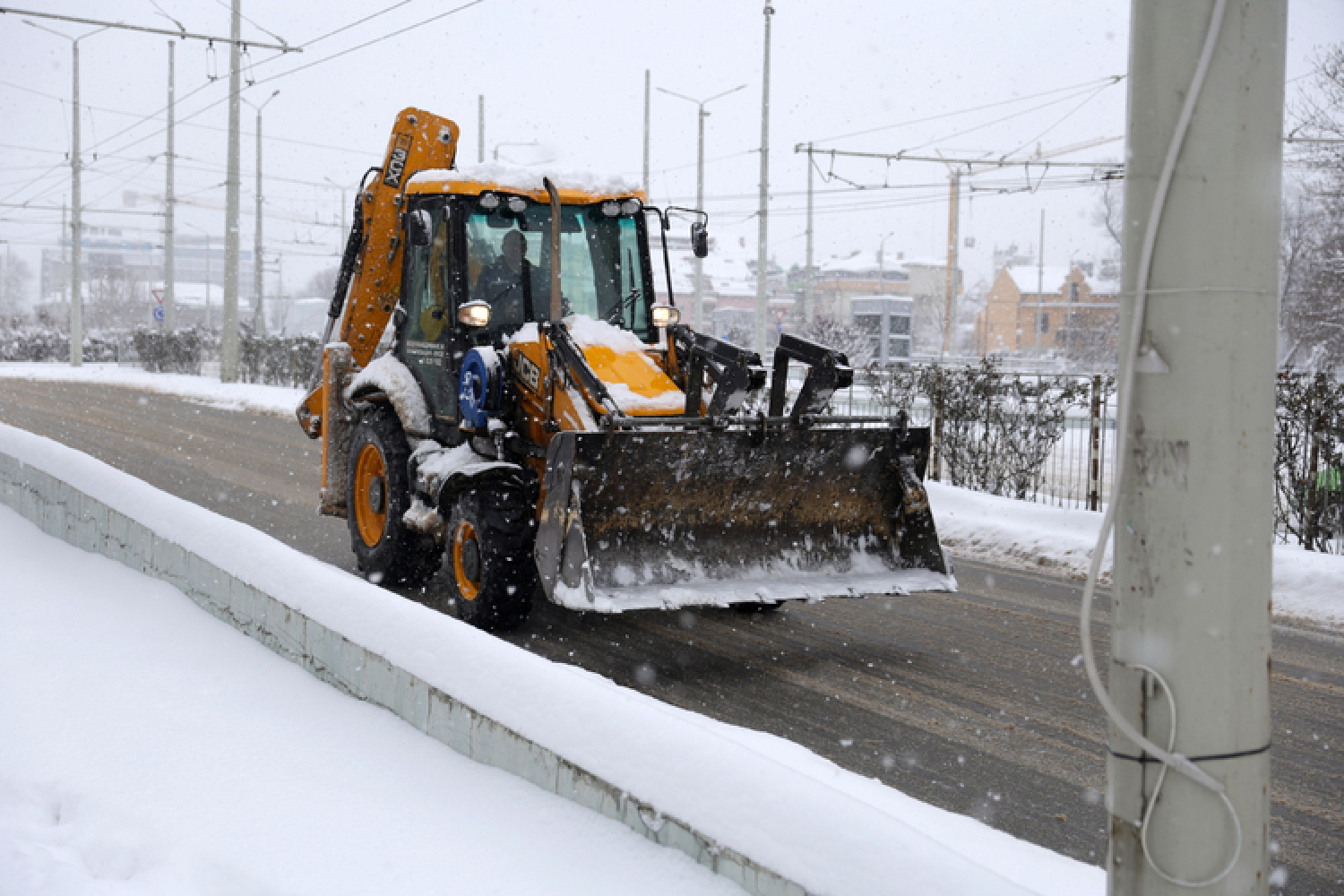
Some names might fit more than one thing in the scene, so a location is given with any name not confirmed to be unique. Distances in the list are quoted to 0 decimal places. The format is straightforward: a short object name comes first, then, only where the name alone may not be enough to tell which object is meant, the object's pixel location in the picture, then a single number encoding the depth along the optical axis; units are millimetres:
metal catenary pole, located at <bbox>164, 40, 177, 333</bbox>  34625
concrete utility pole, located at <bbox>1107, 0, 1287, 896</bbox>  2168
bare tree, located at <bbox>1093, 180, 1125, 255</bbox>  47072
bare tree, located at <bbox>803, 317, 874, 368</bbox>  36156
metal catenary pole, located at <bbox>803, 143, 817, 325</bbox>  34088
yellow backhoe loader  6359
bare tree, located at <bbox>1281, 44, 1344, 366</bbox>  20484
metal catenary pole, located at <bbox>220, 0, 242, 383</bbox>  26484
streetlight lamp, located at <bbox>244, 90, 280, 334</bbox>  37878
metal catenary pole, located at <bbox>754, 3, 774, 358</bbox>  23781
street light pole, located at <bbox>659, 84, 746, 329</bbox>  29641
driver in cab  7480
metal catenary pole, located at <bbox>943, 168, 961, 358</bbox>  48938
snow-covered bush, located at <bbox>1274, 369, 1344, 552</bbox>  9500
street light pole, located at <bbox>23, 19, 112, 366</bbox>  35000
